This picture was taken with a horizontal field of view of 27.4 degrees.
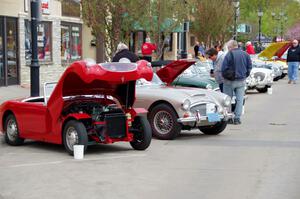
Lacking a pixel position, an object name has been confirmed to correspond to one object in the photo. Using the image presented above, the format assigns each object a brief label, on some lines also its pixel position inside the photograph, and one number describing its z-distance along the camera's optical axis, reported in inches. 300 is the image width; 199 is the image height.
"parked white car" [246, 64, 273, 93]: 839.1
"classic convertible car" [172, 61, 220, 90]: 594.9
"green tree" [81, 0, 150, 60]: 709.3
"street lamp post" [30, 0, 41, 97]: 521.7
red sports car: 355.9
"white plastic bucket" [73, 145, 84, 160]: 351.3
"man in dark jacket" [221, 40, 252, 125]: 511.5
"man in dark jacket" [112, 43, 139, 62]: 575.3
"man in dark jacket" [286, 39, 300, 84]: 1040.1
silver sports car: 419.2
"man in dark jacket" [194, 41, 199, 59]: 1283.2
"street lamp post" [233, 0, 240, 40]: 1437.0
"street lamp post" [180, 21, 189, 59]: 1078.2
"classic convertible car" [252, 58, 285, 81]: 971.5
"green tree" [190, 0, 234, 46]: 1314.0
